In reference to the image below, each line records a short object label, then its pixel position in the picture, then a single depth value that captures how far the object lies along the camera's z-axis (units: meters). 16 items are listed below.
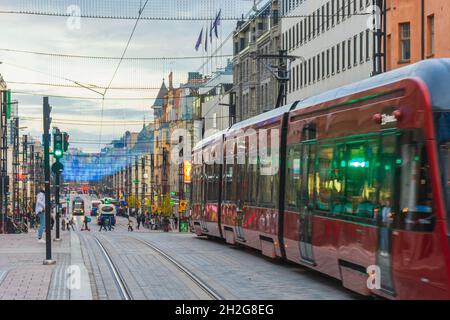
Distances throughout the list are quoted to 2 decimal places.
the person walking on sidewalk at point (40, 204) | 30.20
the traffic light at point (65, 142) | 26.37
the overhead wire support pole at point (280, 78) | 32.29
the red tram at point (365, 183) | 12.10
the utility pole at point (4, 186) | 61.83
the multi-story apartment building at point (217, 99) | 104.88
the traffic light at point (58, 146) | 24.14
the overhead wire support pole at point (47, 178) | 21.61
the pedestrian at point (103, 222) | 94.30
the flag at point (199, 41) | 64.94
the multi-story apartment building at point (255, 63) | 82.25
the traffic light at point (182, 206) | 81.66
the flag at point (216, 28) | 52.74
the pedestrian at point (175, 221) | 100.46
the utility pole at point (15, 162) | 93.40
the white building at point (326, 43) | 58.22
